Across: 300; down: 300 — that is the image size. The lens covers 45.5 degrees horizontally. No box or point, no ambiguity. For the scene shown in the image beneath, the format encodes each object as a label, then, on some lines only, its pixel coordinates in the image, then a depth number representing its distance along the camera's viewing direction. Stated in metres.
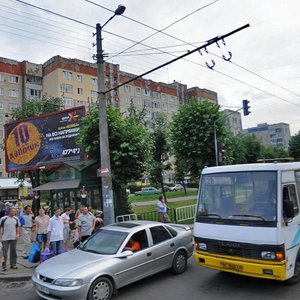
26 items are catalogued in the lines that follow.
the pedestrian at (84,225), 11.08
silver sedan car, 6.45
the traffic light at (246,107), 22.12
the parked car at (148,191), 53.40
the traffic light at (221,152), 18.03
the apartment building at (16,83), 63.97
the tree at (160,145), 24.11
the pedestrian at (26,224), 14.31
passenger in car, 7.57
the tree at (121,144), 15.43
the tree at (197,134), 20.58
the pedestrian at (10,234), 9.95
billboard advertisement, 18.12
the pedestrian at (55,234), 10.22
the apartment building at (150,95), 75.82
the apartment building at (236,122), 114.31
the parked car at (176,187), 60.97
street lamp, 11.99
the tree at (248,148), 28.60
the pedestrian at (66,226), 12.36
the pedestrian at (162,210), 16.14
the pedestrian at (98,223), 12.11
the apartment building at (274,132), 147.38
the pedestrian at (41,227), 11.08
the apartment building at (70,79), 65.19
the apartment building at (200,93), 93.20
